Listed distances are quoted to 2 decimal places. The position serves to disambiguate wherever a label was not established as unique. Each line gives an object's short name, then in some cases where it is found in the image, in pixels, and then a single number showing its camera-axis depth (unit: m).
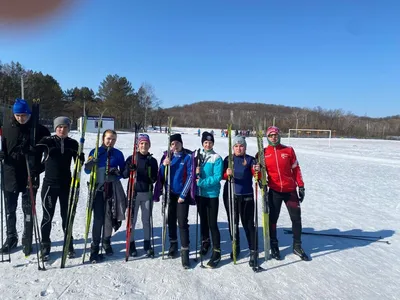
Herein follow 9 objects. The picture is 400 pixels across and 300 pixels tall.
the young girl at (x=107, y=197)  3.89
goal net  65.50
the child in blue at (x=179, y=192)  3.85
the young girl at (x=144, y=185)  4.04
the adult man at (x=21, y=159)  3.79
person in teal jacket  3.89
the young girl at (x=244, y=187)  3.99
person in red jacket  4.18
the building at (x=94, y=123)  38.47
